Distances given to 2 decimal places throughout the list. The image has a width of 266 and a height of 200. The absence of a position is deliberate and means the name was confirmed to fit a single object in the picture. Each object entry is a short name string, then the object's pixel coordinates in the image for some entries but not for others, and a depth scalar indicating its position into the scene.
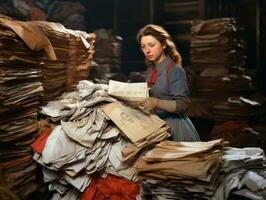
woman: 3.22
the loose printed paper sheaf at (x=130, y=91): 3.08
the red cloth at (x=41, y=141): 3.11
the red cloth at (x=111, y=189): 2.87
